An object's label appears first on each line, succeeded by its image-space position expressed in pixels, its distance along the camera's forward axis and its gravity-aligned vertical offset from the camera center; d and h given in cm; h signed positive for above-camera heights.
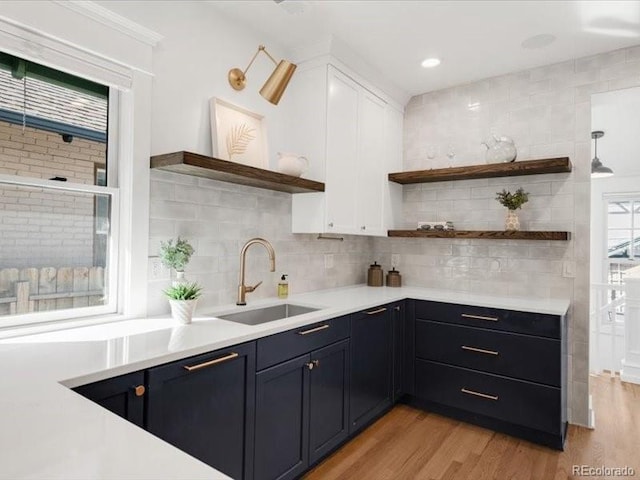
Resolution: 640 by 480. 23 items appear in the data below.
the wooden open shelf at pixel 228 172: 199 +39
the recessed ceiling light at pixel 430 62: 306 +141
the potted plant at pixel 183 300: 196 -29
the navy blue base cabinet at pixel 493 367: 256 -86
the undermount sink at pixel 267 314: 246 -47
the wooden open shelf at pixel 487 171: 284 +57
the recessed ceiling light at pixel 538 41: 269 +141
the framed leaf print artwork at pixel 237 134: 238 +68
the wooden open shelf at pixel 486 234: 288 +8
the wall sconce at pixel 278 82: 215 +87
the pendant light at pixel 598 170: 448 +85
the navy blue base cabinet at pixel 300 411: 189 -90
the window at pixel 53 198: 173 +20
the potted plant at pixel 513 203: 306 +32
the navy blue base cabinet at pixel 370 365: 258 -85
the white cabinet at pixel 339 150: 287 +71
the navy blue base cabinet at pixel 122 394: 129 -52
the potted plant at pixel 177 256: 209 -8
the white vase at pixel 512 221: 307 +18
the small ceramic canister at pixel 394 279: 369 -33
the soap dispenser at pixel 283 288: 284 -33
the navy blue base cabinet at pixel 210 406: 147 -66
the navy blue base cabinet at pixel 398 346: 301 -79
